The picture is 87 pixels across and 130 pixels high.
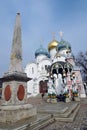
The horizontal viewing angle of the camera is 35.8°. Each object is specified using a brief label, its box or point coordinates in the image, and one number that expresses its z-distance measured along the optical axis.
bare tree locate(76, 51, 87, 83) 31.37
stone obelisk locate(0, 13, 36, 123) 5.84
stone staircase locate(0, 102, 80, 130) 5.37
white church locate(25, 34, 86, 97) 32.22
